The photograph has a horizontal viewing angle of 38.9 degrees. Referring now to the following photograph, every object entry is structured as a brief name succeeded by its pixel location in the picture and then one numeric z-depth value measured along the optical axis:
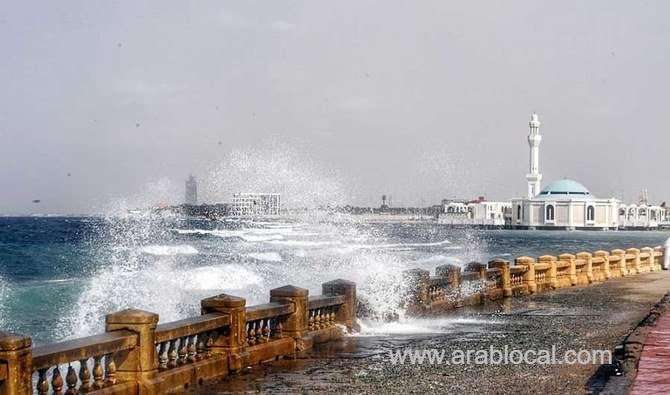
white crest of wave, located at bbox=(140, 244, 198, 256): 75.38
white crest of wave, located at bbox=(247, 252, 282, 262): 70.62
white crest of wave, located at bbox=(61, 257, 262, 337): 33.44
